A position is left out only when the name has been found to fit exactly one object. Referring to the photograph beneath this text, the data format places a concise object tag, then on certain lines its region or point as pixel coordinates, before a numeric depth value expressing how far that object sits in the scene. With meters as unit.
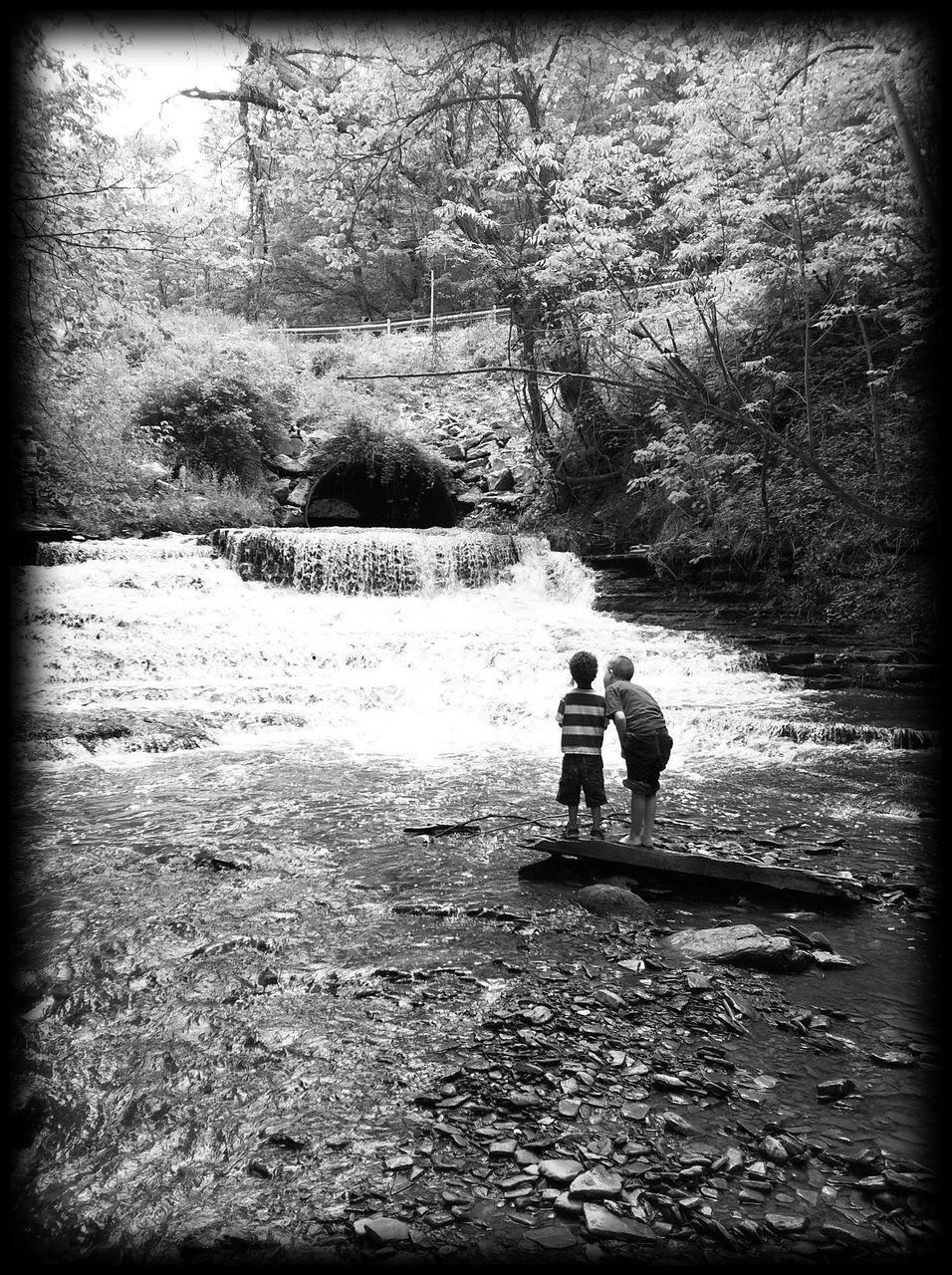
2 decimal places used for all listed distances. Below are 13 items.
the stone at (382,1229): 2.00
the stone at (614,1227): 2.02
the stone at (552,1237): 1.99
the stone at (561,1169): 2.24
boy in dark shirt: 4.74
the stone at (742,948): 3.66
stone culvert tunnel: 20.00
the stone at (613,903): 4.29
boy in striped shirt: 4.95
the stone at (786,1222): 2.05
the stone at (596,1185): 2.15
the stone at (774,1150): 2.34
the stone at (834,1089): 2.68
